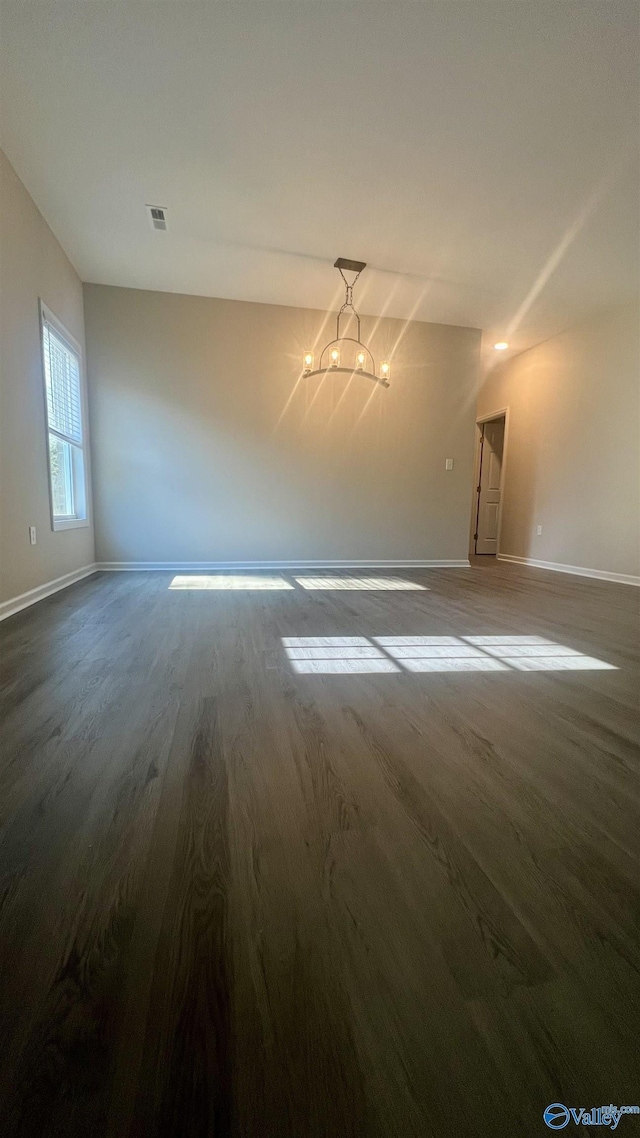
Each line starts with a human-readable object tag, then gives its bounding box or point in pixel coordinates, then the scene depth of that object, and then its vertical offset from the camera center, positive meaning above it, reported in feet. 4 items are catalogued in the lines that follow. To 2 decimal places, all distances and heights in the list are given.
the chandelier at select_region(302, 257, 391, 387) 15.70 +5.17
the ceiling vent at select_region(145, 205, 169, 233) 10.95 +6.90
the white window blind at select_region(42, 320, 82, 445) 11.93 +3.05
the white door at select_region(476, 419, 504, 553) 24.39 +1.01
